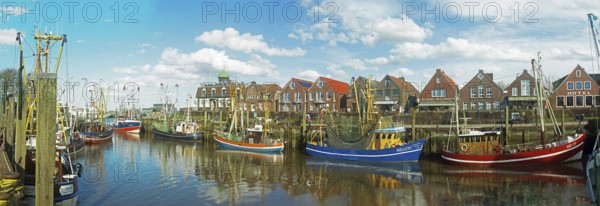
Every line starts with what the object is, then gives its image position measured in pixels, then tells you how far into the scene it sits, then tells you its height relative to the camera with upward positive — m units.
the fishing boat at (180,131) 64.69 -3.03
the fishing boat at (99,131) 60.08 -2.76
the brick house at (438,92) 68.19 +3.24
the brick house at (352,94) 75.38 +3.25
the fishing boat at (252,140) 49.21 -3.36
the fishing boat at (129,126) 82.64 -2.74
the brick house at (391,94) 72.62 +3.22
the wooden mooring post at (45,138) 13.66 -0.83
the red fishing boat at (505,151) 35.62 -3.37
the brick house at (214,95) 97.69 +4.12
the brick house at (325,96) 78.50 +3.08
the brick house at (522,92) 63.75 +3.08
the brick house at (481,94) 65.50 +2.88
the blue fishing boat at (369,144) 39.75 -3.14
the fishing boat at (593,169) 13.68 -1.96
